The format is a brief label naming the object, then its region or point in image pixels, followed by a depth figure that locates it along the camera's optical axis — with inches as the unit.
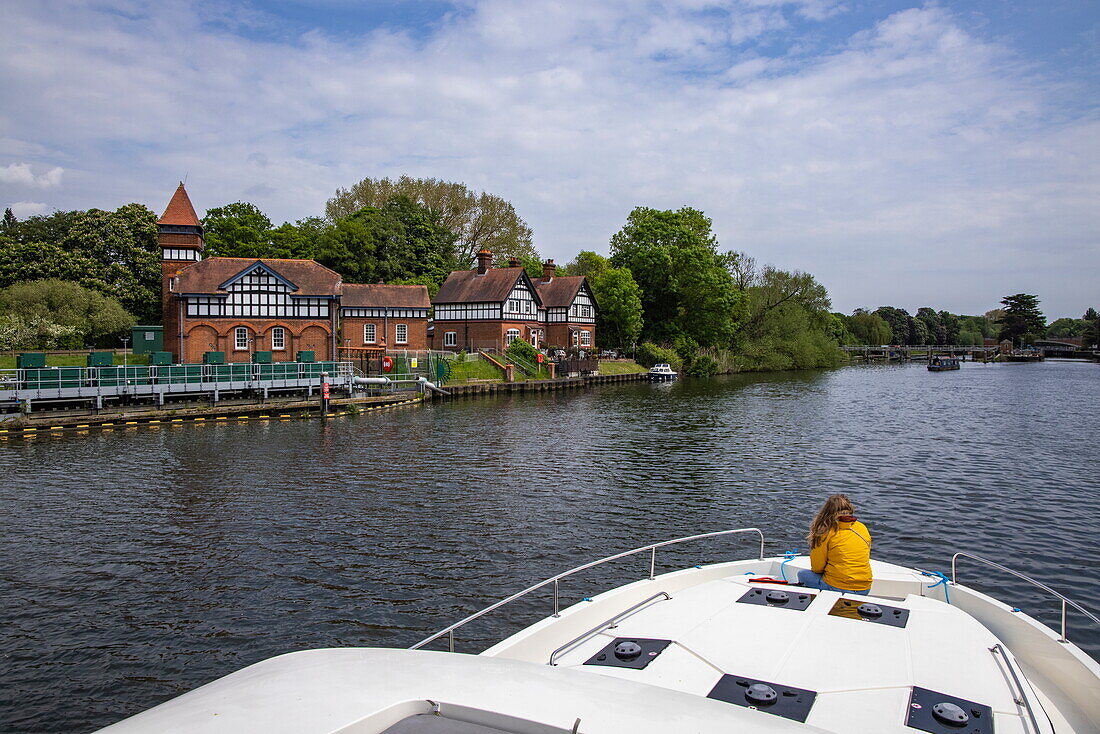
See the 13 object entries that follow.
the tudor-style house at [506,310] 2440.9
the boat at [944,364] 3680.9
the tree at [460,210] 3287.4
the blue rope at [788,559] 352.8
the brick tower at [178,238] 2022.8
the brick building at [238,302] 1900.8
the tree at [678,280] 2935.5
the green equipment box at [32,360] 1259.8
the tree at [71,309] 1930.4
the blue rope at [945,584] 319.9
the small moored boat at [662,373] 2605.8
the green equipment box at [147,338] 1910.7
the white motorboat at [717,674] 123.6
